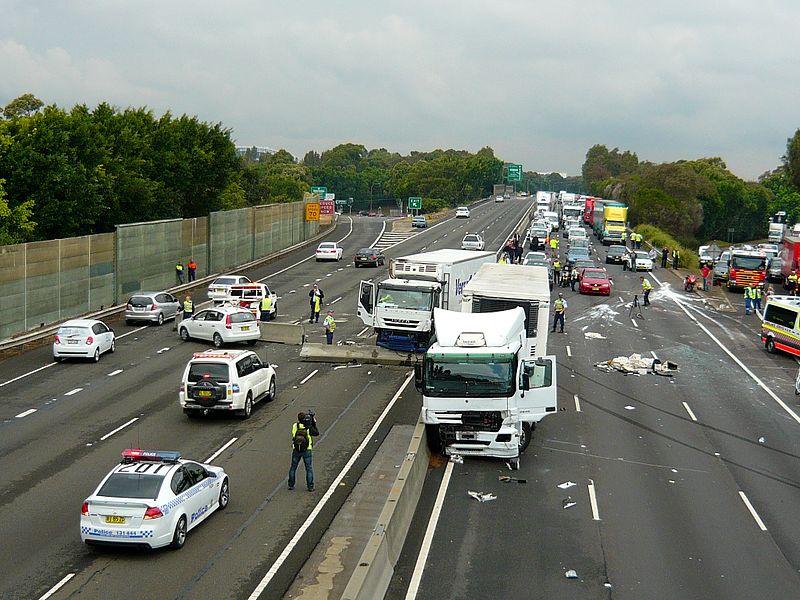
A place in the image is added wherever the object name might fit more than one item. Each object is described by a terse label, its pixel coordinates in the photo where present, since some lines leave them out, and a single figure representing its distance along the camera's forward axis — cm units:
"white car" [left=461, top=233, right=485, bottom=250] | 7856
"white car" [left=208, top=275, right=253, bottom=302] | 4884
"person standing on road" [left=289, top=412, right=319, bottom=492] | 1920
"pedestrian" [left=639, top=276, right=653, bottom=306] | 5284
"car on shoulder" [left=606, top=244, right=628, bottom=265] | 7414
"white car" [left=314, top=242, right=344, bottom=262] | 7425
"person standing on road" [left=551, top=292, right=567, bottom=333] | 4350
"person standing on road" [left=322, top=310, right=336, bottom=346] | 3778
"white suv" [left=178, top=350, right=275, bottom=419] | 2562
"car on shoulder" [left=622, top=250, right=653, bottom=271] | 7056
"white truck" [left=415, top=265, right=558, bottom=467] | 2164
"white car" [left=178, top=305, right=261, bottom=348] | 3825
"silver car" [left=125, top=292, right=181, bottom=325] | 4319
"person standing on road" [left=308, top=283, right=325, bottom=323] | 4464
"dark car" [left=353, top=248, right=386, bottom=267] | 6981
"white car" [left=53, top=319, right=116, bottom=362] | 3419
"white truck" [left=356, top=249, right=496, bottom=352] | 3447
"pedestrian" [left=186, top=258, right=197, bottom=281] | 5656
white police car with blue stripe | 1554
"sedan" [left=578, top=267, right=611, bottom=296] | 5662
